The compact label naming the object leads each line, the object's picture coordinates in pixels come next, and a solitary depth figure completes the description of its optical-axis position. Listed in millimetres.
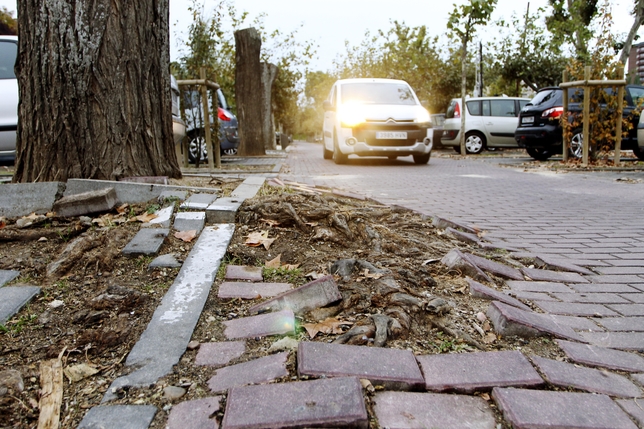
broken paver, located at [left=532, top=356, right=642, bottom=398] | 1751
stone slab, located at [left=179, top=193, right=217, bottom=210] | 3588
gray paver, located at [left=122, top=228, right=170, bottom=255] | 2826
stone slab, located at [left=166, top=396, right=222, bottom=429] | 1502
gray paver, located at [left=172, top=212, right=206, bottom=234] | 3279
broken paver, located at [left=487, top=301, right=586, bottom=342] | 2123
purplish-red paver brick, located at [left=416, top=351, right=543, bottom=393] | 1701
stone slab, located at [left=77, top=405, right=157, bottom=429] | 1525
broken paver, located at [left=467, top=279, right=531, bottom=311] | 2465
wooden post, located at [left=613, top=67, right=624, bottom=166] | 10477
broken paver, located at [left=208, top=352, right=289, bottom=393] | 1701
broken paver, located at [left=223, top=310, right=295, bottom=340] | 2072
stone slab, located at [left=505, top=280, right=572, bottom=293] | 2801
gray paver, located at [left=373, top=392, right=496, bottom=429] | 1516
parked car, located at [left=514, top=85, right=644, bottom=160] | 11805
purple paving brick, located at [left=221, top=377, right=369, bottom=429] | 1469
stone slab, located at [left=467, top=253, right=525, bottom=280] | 2963
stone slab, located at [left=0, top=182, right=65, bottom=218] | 3764
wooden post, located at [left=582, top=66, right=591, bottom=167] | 10508
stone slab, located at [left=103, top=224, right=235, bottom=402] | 1809
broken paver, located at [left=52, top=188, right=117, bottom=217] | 3537
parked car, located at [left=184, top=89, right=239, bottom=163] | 9320
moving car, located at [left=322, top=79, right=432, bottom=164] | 11492
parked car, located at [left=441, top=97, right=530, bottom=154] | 17188
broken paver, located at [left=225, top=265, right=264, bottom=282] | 2648
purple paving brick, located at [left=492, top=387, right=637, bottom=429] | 1522
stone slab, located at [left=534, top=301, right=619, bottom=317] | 2498
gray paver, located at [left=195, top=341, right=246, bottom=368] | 1873
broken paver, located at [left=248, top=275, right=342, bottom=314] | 2301
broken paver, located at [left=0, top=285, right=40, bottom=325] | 2252
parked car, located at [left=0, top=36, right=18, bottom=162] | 7527
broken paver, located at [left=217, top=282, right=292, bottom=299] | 2439
